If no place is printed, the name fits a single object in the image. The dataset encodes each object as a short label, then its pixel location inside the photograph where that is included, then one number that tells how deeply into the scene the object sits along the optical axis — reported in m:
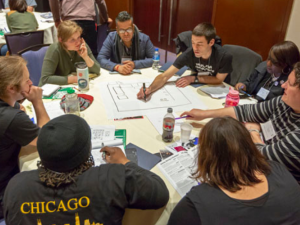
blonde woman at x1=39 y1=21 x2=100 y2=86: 2.11
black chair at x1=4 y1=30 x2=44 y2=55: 2.92
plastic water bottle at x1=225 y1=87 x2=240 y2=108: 1.83
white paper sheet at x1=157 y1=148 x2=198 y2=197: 1.17
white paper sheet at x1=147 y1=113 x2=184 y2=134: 1.60
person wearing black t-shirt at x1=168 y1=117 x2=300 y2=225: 0.83
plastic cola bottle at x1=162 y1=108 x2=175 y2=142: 1.44
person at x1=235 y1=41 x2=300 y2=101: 2.13
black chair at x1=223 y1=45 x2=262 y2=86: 2.52
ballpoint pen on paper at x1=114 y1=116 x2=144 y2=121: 1.71
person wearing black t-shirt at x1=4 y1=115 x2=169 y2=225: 0.85
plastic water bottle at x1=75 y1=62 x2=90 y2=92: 1.99
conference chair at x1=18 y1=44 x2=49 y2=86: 2.39
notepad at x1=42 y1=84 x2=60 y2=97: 1.94
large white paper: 1.80
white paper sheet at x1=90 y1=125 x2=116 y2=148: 1.44
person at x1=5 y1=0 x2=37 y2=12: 5.28
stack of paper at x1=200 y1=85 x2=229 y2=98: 2.08
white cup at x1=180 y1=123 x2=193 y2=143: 1.49
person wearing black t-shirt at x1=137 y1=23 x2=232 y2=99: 2.15
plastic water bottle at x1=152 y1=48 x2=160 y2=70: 2.63
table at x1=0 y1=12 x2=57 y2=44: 4.02
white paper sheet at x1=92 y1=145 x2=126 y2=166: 1.27
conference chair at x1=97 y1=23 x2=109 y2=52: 3.90
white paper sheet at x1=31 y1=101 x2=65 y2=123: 1.69
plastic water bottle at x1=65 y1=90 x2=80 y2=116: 1.71
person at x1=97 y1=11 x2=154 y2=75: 2.57
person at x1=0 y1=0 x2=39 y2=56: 3.73
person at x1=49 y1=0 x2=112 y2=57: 3.50
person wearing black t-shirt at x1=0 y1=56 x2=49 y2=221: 1.23
